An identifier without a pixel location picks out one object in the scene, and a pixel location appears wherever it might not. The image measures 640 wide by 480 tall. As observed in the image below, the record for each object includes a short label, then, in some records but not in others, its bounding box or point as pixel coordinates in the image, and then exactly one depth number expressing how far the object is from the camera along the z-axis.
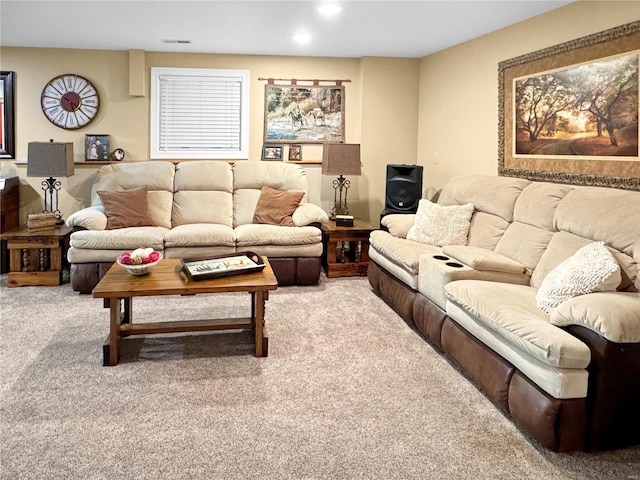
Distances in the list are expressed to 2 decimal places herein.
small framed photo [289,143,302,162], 5.91
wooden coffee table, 2.93
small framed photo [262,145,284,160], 5.88
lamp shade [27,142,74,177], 4.86
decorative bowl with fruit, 3.13
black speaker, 4.98
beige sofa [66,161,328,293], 4.38
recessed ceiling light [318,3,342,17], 3.83
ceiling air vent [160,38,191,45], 5.04
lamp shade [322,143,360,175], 5.33
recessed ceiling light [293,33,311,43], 4.81
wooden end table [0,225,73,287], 4.52
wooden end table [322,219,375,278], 5.07
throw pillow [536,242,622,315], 2.35
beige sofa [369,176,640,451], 2.09
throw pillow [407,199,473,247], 4.10
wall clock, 5.47
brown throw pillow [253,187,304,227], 5.04
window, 5.67
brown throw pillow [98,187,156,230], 4.79
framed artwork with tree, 3.17
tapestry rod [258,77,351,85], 5.81
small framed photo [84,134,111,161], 5.55
